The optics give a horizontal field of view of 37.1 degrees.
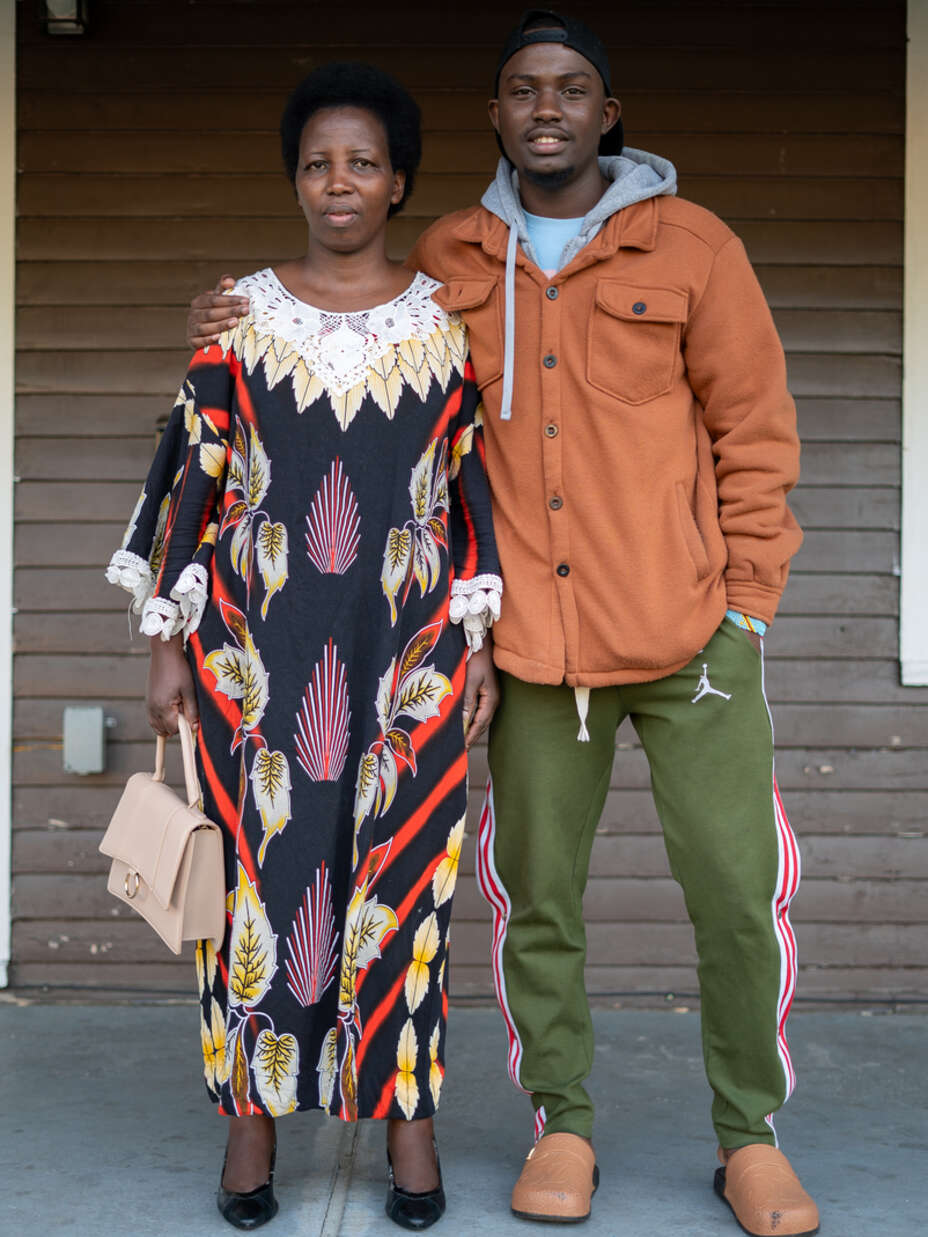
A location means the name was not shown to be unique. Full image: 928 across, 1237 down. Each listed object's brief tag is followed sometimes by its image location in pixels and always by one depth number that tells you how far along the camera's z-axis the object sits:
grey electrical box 3.69
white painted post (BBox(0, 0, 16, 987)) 3.68
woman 2.38
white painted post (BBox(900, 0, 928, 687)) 3.65
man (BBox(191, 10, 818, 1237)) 2.45
